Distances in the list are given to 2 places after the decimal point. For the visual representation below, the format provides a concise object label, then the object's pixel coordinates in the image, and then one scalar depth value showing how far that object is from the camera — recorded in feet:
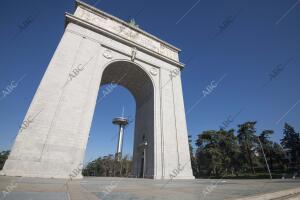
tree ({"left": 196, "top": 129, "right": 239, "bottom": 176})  142.10
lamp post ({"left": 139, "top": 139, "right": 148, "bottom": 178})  54.60
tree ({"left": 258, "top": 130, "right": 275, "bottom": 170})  153.17
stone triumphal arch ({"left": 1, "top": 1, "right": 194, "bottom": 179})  34.14
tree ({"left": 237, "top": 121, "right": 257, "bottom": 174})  143.43
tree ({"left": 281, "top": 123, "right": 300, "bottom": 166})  156.13
